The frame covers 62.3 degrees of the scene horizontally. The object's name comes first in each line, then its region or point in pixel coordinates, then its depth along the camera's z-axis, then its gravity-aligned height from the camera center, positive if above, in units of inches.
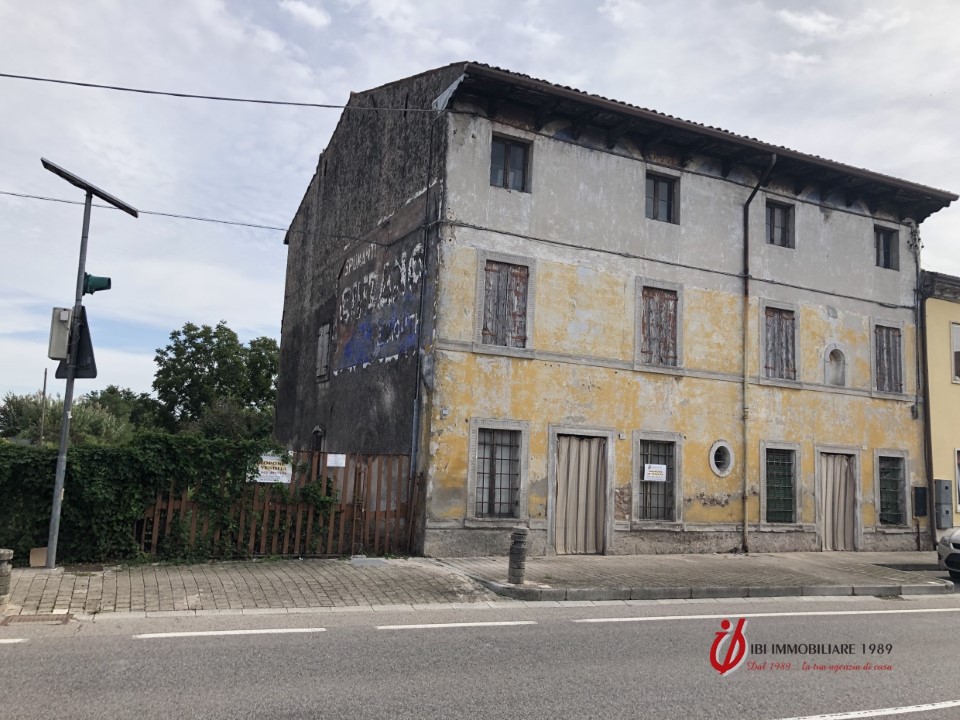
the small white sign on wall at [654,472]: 589.6 +11.1
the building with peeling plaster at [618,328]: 546.6 +122.9
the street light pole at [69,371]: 404.2 +45.8
